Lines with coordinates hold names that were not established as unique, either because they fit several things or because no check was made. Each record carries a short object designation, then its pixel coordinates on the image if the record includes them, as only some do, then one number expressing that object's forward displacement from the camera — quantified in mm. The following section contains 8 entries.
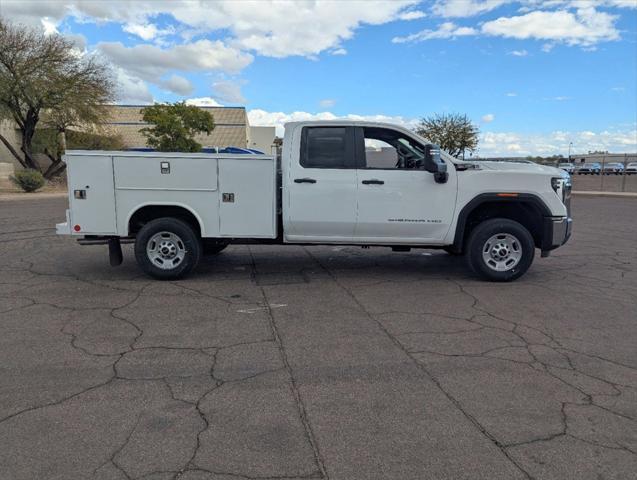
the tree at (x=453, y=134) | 39812
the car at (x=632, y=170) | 62625
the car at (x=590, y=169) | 63656
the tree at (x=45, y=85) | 31094
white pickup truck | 6777
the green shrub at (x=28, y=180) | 29047
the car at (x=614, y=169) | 64081
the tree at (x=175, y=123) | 58062
